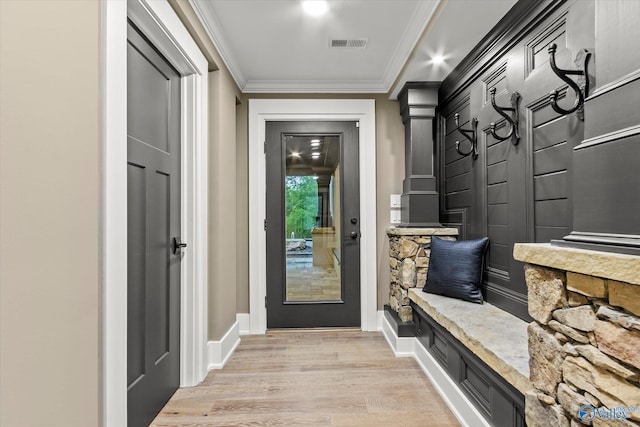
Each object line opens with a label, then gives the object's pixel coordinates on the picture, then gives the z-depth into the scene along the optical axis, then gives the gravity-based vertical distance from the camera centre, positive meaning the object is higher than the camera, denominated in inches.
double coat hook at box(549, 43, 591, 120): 52.4 +22.0
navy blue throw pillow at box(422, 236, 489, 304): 83.1 -14.4
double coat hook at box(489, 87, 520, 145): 71.6 +22.4
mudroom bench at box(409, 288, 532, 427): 51.0 -24.5
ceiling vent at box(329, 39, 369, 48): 93.9 +51.2
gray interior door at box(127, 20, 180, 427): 61.4 -2.4
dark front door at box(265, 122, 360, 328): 125.0 -3.0
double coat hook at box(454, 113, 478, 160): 90.3 +22.9
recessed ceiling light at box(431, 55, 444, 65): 91.7 +45.2
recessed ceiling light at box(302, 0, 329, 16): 77.6 +51.5
